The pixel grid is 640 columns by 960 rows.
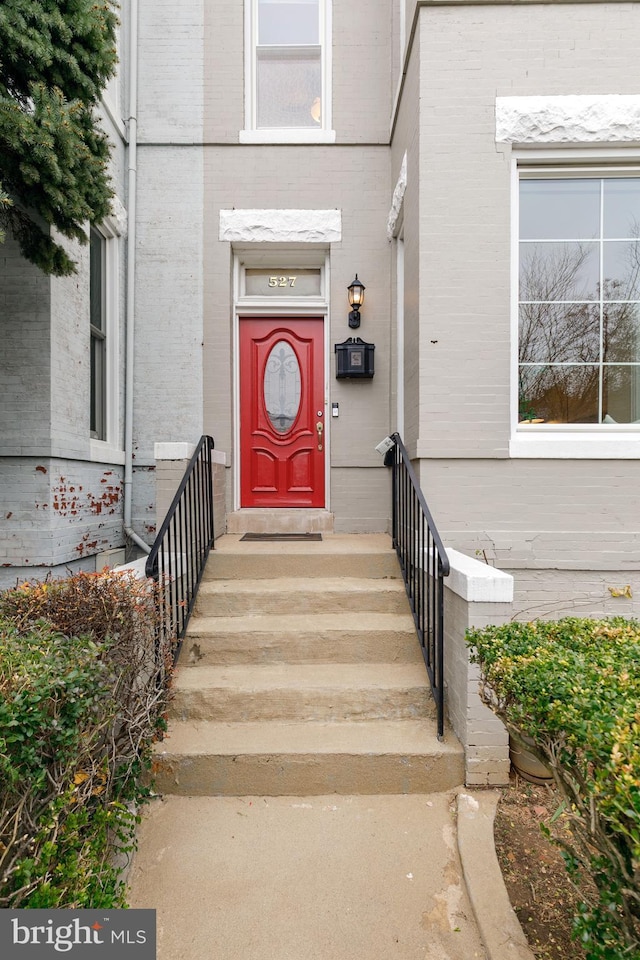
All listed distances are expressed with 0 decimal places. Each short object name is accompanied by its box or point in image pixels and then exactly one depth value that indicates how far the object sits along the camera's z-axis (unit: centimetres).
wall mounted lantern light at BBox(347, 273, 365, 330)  522
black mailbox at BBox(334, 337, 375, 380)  524
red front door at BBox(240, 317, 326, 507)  560
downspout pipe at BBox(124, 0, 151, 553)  527
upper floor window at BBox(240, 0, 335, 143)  547
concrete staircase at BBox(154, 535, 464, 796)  276
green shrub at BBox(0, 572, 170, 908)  169
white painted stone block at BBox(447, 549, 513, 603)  277
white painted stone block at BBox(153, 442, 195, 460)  400
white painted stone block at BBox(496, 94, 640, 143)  377
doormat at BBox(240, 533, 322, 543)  484
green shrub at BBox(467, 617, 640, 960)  145
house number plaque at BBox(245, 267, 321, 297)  570
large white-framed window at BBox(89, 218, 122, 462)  509
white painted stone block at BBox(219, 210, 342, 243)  533
